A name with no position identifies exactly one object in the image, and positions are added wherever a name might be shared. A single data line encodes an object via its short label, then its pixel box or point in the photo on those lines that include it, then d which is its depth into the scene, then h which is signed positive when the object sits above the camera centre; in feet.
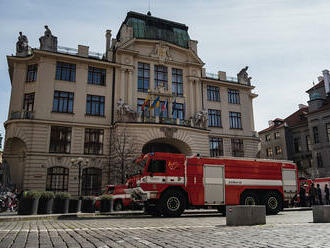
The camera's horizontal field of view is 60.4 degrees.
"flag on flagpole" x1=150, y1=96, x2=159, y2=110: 103.77 +31.03
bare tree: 91.82 +12.07
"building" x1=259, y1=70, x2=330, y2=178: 143.23 +30.89
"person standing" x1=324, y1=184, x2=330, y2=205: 79.59 -1.90
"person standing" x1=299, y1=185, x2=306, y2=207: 80.53 -1.92
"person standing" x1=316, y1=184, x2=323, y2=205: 81.07 -1.36
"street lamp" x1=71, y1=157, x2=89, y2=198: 86.15 +9.01
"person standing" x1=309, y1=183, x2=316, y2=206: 77.82 -0.77
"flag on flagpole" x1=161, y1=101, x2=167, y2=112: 104.23 +30.01
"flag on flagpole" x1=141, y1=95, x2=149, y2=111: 103.19 +31.45
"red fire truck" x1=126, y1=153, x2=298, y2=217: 49.73 +1.33
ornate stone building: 97.14 +31.89
